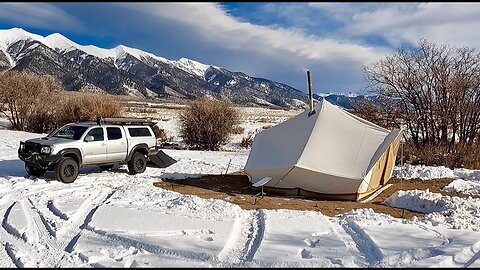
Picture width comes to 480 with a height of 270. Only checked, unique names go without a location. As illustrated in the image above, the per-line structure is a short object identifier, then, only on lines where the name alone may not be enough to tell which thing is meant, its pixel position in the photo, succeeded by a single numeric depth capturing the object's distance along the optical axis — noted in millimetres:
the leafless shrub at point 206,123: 27625
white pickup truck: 13406
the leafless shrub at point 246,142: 29564
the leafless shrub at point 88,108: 30125
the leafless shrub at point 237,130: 29484
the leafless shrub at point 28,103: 33469
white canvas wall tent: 12477
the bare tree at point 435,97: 22156
